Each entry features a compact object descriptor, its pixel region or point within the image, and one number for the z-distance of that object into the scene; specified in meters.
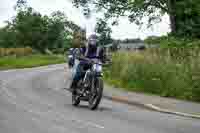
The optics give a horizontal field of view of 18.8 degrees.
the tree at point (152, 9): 37.12
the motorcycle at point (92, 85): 14.12
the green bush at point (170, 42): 25.53
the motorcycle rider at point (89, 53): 14.67
